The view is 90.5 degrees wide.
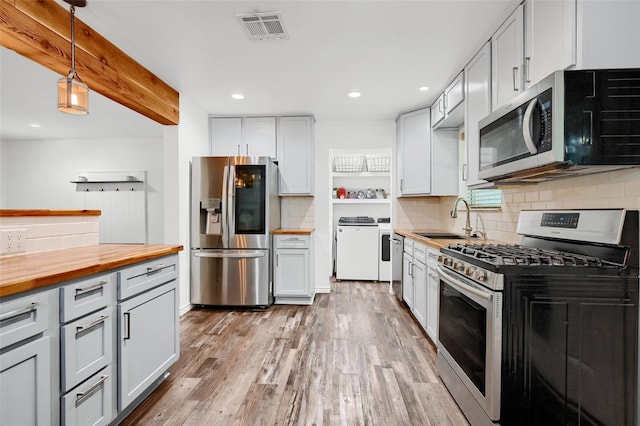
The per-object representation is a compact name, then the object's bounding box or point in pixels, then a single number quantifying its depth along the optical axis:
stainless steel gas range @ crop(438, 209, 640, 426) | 1.38
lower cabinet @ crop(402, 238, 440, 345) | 2.58
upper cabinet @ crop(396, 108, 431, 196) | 3.82
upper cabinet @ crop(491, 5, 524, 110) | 1.85
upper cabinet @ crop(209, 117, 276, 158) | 4.18
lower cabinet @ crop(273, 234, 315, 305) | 3.87
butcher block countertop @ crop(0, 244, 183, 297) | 1.12
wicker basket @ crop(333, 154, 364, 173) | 5.59
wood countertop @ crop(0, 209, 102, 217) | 1.66
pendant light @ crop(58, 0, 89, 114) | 1.72
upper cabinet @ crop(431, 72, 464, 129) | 2.84
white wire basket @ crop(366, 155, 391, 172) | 5.54
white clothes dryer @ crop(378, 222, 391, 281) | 4.98
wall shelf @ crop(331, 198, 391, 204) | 5.55
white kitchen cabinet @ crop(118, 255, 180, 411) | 1.61
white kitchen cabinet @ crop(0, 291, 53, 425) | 1.04
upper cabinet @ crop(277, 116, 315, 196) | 4.16
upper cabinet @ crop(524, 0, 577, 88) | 1.42
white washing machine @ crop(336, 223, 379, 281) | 5.03
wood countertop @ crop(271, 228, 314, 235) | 3.83
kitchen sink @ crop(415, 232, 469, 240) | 3.24
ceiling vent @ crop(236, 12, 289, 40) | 2.05
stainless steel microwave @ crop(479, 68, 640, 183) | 1.39
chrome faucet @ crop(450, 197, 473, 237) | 3.14
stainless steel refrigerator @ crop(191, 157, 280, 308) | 3.66
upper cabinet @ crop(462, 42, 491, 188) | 2.28
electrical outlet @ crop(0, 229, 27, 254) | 1.61
